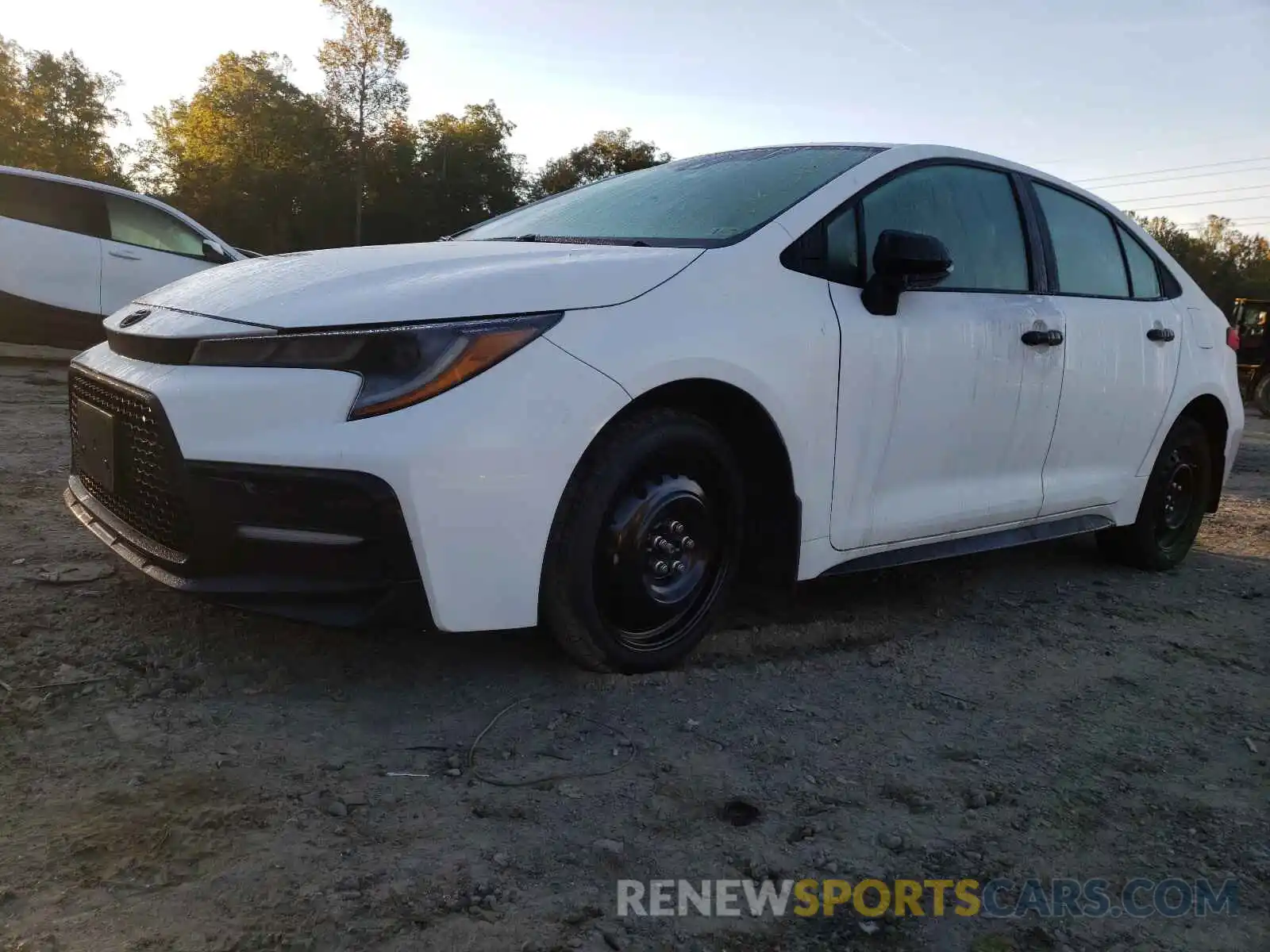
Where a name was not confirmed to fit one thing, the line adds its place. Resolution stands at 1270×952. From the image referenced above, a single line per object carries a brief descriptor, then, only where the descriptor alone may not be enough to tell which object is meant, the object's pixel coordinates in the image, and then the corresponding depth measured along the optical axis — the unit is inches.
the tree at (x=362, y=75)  1581.0
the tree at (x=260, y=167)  1556.3
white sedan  87.9
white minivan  330.0
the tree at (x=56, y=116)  1697.8
